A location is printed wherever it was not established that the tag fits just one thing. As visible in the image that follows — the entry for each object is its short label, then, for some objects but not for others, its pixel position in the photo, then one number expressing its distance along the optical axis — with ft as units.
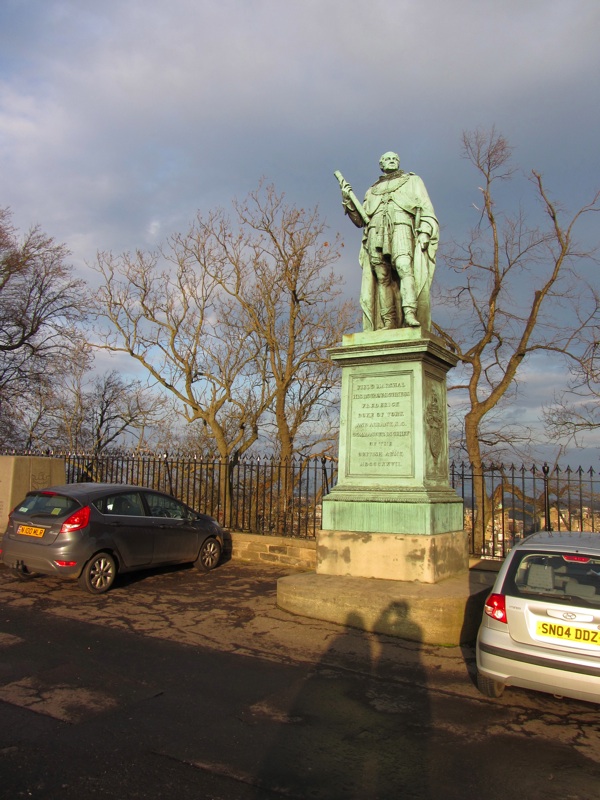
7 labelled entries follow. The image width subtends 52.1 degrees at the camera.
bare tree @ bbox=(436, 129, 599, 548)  71.31
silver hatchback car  14.23
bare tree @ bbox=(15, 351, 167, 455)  94.68
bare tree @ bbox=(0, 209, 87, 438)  85.35
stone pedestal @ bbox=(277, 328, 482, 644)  22.91
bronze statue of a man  28.30
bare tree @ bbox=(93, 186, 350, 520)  77.25
